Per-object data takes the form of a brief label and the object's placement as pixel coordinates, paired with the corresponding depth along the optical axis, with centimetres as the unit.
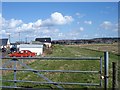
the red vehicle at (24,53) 2388
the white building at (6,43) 4713
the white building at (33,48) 2946
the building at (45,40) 5361
